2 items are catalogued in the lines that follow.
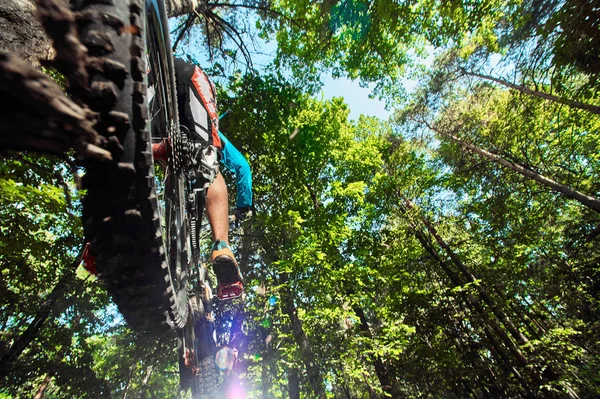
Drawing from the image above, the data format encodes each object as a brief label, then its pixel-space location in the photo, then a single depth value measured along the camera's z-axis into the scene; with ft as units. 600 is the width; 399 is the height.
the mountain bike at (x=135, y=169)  3.06
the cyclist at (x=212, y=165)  8.20
